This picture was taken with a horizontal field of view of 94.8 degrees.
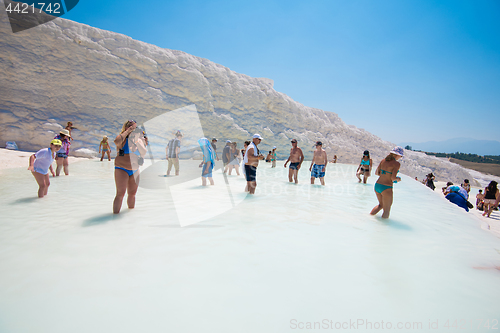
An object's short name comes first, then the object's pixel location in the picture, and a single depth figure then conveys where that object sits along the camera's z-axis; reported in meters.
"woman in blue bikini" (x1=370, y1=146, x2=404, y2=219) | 4.51
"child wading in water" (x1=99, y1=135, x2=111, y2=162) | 14.58
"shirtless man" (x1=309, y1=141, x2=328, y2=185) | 8.78
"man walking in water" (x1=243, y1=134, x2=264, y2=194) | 6.32
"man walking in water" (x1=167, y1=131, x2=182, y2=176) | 9.60
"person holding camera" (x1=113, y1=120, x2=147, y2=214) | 3.98
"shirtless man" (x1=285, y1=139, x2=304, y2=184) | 8.71
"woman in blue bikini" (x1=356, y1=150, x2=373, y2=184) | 10.34
